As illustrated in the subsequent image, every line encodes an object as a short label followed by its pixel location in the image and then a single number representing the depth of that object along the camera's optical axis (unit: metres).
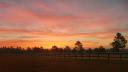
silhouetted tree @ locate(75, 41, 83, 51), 57.50
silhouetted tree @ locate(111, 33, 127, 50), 38.85
